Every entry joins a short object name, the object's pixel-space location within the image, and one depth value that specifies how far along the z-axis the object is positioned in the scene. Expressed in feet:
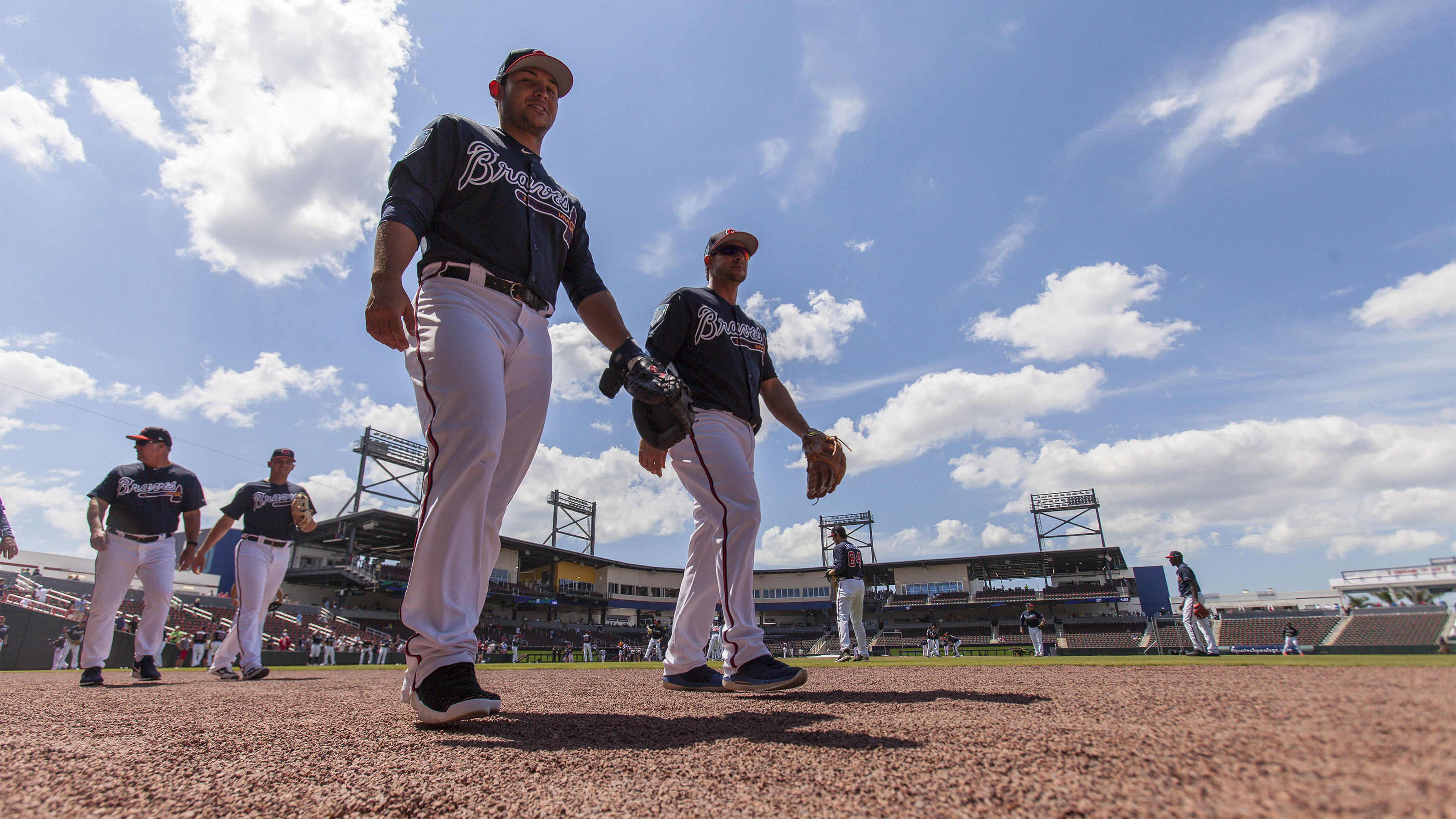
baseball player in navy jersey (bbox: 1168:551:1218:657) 29.84
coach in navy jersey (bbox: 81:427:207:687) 15.96
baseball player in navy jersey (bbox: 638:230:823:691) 9.66
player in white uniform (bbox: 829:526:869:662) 31.48
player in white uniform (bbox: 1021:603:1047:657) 46.88
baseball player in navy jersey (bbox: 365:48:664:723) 6.25
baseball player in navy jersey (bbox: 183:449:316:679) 17.30
